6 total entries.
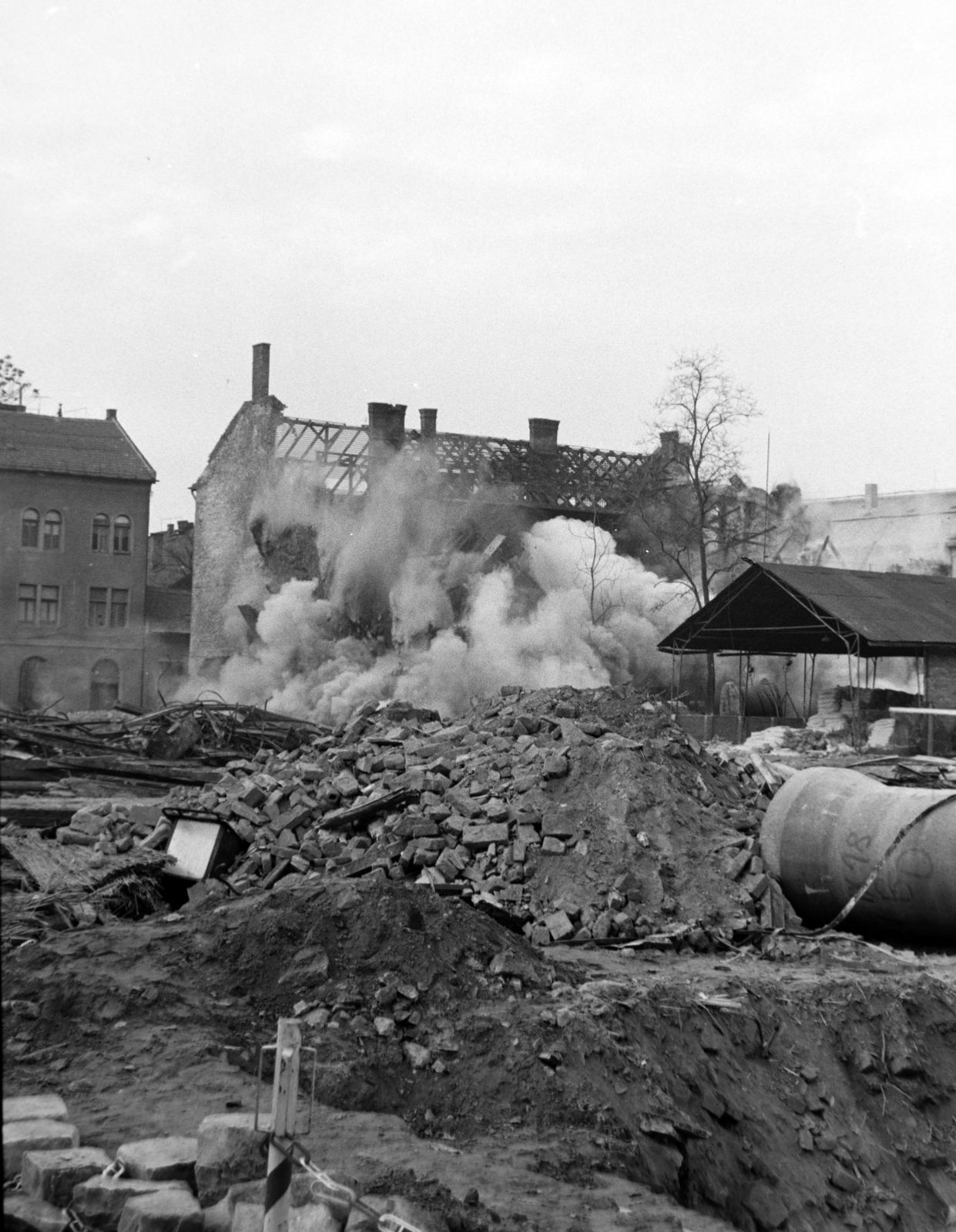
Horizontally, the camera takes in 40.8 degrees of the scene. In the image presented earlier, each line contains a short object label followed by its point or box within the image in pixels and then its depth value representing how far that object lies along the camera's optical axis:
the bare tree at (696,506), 34.56
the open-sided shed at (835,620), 24.44
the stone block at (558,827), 12.67
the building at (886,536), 44.06
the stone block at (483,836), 12.55
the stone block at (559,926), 11.34
